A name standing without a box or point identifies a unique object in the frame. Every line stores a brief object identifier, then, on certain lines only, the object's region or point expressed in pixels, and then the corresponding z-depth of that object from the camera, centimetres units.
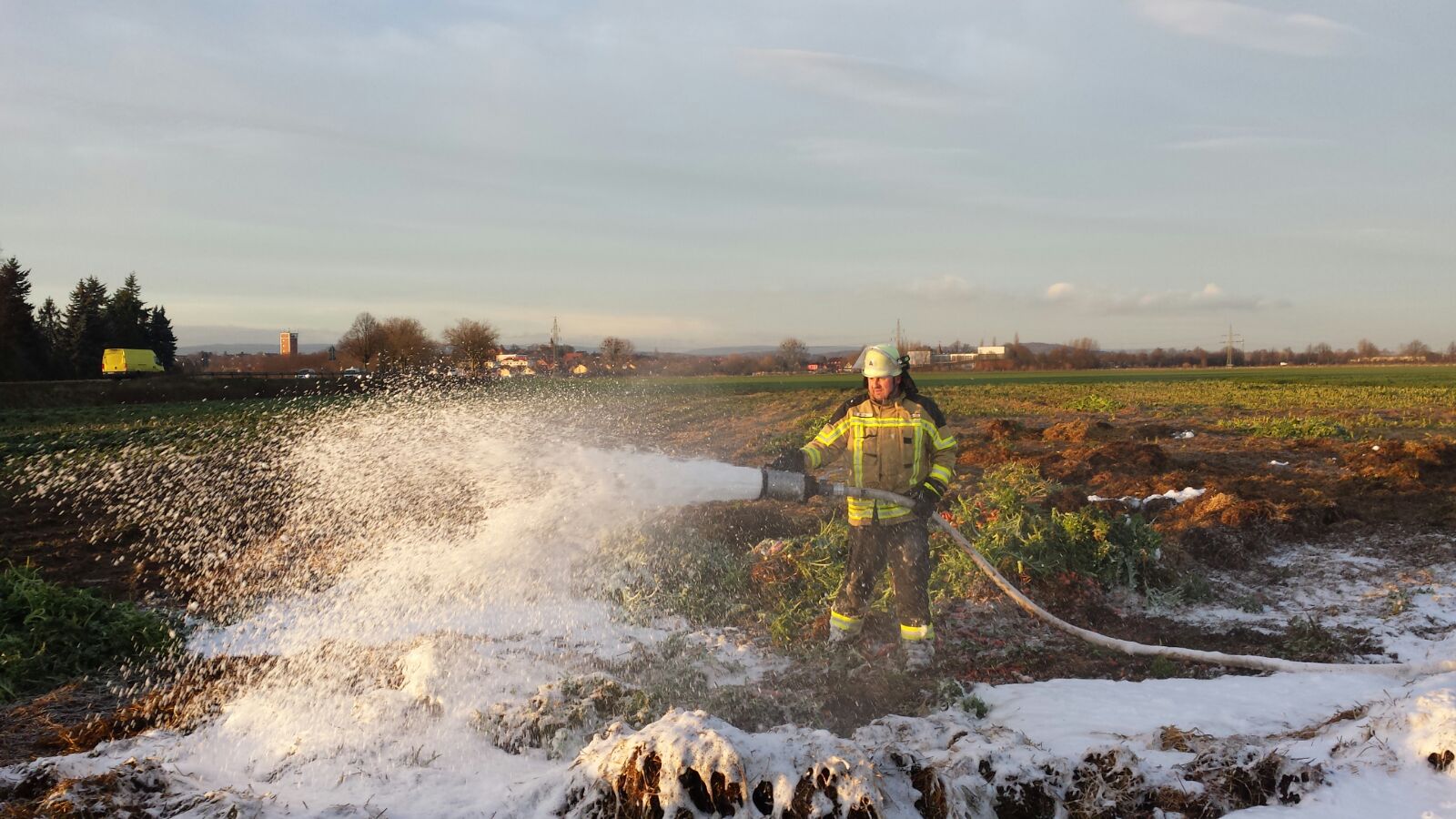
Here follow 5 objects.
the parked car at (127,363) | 6078
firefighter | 695
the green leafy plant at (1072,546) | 856
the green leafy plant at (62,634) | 667
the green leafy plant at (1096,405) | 3472
